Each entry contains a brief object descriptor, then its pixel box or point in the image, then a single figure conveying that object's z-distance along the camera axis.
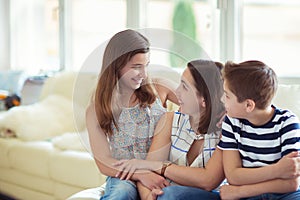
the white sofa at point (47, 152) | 2.58
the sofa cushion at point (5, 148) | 3.02
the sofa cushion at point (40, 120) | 3.04
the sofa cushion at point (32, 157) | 2.78
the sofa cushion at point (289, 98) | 1.90
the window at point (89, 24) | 3.77
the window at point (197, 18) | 2.91
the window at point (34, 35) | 4.31
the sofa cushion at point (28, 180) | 2.80
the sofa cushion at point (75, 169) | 2.48
